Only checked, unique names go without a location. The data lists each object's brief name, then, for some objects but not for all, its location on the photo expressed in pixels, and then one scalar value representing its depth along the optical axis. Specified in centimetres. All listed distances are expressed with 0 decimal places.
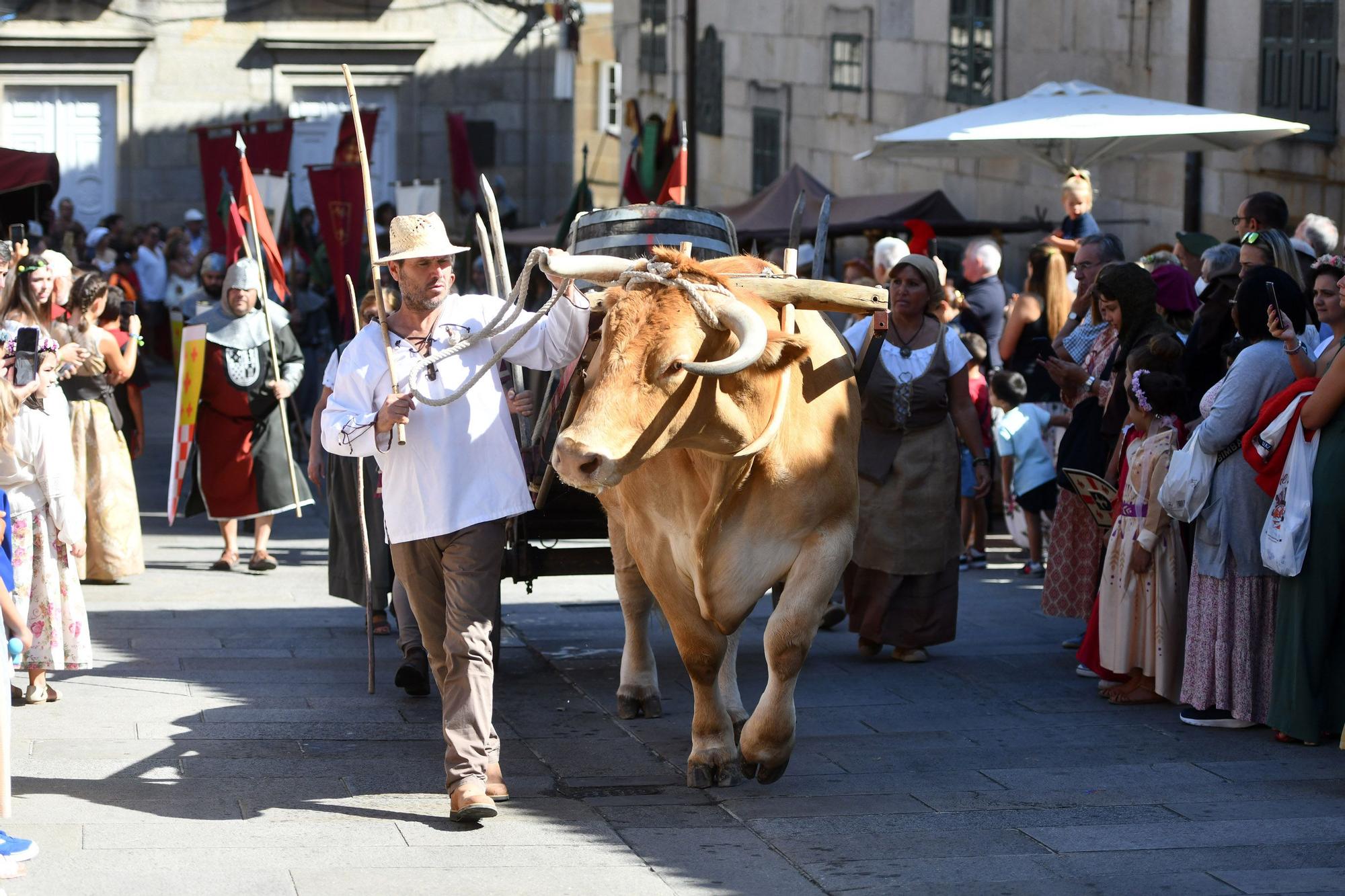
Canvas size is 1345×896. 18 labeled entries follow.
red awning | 2048
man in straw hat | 1090
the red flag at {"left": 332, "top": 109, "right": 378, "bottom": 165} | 3890
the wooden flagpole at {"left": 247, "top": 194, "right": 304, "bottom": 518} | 1829
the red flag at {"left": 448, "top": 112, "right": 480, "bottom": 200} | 4562
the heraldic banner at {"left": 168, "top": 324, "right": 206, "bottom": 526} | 1952
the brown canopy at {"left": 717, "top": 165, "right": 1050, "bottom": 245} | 2676
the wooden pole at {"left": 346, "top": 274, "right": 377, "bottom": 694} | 1327
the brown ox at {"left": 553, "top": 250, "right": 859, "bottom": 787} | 1047
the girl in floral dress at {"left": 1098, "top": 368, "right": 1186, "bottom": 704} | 1379
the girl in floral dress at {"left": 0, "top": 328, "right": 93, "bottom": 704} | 1353
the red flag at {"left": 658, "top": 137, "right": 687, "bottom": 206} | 1804
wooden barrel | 1483
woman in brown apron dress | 1488
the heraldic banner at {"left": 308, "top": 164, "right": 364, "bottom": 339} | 2699
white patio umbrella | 2057
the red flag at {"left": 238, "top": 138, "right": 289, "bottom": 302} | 1732
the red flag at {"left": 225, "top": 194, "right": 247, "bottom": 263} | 2078
